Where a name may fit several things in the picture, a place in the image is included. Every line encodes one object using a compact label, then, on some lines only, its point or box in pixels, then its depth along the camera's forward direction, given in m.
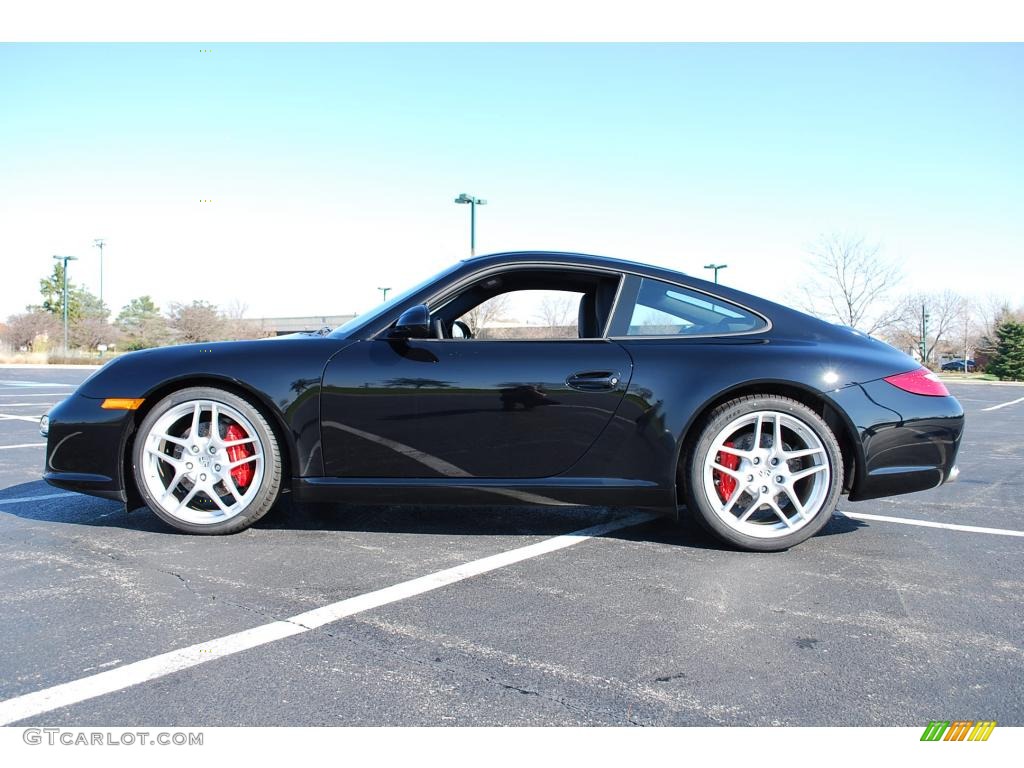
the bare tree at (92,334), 49.41
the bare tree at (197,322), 39.44
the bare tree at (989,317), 58.25
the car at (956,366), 66.35
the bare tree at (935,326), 51.59
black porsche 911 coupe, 3.38
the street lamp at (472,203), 21.00
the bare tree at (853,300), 34.56
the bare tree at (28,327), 50.47
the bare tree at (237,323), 38.88
